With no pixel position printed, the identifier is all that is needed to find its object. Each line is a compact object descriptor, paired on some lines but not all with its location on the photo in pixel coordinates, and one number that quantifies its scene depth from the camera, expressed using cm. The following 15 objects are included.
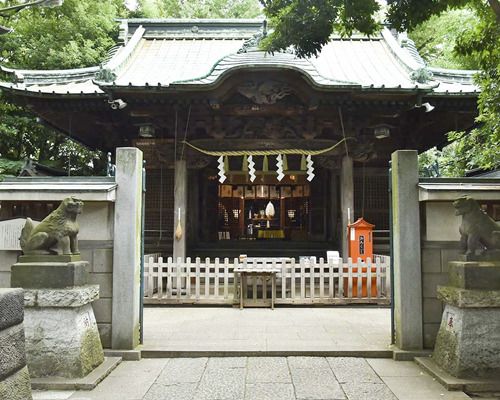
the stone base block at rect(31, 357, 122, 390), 495
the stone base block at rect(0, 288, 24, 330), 273
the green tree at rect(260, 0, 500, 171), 573
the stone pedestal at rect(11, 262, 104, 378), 516
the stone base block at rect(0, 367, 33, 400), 265
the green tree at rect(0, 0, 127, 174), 1778
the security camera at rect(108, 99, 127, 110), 1079
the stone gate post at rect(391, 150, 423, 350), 623
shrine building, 1063
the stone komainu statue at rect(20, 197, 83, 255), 552
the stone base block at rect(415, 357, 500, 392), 489
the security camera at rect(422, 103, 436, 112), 1106
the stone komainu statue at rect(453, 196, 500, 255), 545
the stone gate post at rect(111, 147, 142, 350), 629
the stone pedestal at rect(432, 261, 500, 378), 511
